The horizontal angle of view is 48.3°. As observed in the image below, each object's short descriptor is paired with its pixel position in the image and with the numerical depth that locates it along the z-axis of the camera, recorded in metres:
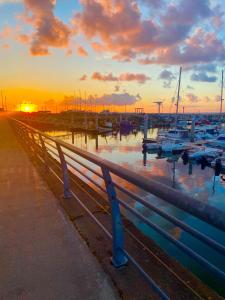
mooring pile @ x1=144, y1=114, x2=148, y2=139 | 51.22
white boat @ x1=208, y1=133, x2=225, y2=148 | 37.36
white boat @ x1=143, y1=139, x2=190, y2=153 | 36.72
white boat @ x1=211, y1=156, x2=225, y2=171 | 23.55
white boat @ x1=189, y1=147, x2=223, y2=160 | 28.59
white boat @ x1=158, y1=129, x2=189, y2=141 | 48.93
